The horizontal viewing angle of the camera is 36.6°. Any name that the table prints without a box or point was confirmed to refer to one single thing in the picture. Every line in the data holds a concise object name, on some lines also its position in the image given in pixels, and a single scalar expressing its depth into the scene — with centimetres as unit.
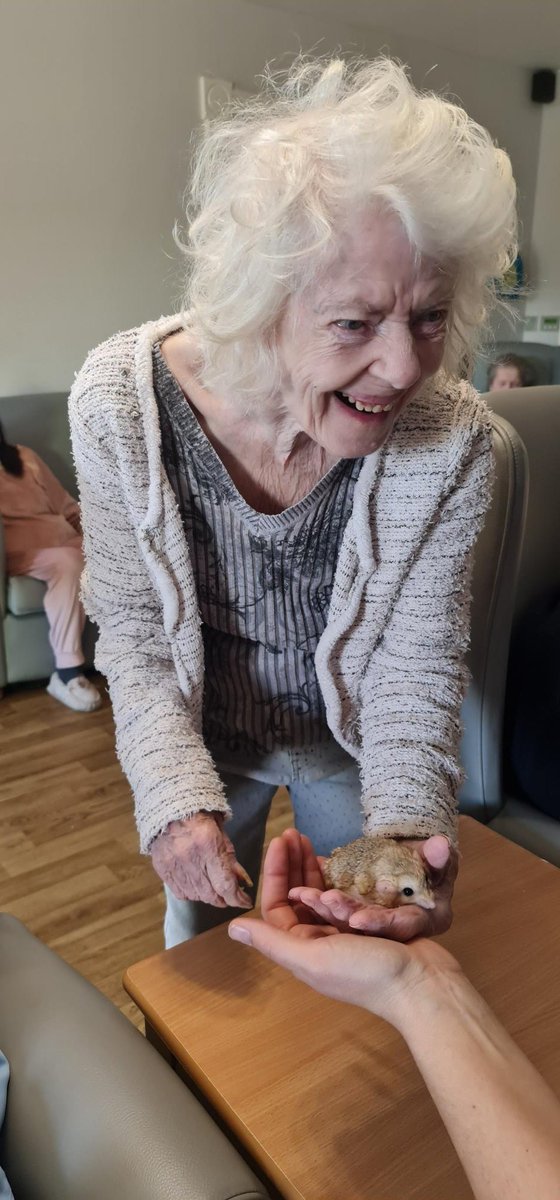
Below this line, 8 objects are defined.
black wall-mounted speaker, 489
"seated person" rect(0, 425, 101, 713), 290
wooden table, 68
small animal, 80
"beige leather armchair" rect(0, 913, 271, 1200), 64
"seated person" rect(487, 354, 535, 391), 344
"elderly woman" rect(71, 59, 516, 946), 79
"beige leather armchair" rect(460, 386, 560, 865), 121
